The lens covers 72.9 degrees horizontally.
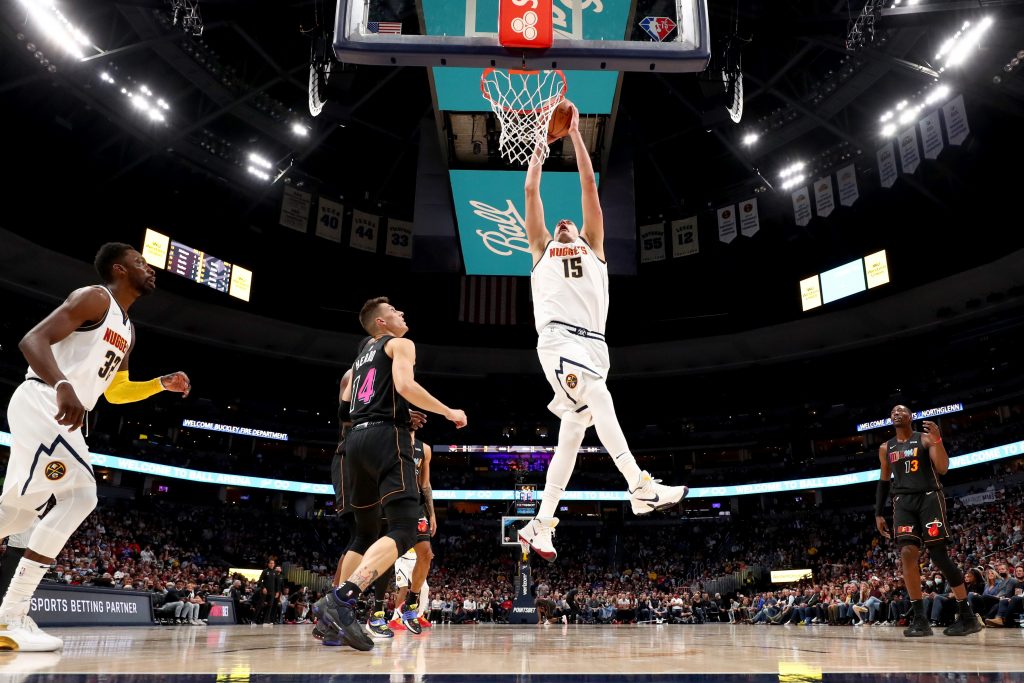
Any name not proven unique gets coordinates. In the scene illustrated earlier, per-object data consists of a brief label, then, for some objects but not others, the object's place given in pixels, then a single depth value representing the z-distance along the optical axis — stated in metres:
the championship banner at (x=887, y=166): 20.22
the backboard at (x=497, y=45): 5.42
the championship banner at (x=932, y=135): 19.03
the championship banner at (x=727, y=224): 24.73
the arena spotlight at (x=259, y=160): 22.88
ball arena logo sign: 13.89
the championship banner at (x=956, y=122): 17.94
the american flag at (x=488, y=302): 22.44
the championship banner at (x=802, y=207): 23.04
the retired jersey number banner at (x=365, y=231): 26.41
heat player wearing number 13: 6.84
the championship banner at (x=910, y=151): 19.72
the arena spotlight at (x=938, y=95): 18.66
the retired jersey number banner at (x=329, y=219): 25.42
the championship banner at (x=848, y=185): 21.52
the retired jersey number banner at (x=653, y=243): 26.42
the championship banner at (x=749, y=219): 24.17
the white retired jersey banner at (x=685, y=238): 25.64
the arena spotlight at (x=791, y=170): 22.75
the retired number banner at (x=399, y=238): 26.98
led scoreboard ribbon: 26.33
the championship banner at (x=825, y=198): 22.33
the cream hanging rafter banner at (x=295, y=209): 24.31
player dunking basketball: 4.50
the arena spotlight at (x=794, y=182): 22.92
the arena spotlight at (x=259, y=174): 22.94
